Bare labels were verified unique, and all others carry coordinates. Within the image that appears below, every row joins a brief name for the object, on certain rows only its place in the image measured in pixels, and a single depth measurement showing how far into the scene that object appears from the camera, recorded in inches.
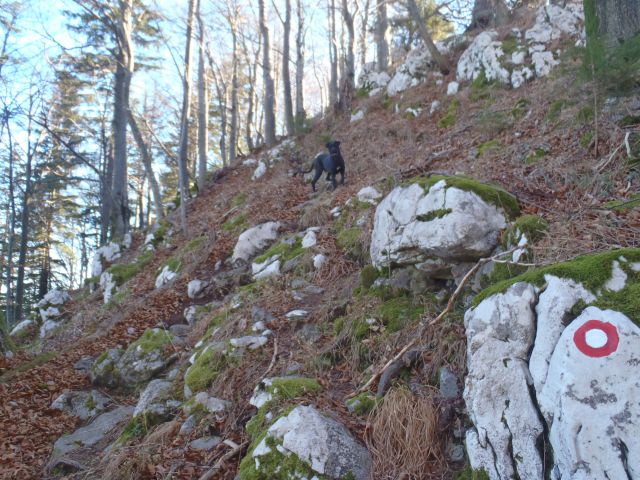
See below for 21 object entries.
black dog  373.7
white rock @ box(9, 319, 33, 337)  481.0
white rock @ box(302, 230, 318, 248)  283.6
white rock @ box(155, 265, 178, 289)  360.8
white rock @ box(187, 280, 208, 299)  316.5
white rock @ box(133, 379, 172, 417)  184.1
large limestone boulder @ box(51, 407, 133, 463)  193.6
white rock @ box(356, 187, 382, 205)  294.0
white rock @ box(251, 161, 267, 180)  546.0
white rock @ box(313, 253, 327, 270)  257.1
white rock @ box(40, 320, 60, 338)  423.2
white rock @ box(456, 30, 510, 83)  434.7
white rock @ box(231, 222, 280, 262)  332.5
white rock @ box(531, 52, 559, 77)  394.6
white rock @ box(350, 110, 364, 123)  570.9
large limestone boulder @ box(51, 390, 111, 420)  226.7
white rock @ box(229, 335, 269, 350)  196.5
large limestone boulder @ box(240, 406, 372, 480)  120.3
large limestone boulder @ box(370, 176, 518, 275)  167.2
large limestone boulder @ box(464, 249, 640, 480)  81.0
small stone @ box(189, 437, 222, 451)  153.1
